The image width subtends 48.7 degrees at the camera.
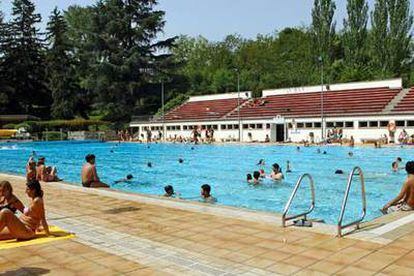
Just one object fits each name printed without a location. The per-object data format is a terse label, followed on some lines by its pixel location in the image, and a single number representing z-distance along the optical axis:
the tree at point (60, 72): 63.66
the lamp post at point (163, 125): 51.62
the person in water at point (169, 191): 12.73
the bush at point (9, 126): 57.84
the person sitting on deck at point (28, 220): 6.86
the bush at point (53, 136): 52.53
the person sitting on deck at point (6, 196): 7.21
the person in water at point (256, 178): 16.05
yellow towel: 6.73
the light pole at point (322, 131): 38.14
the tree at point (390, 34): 50.19
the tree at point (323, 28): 57.41
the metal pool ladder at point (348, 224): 6.59
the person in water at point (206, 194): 12.19
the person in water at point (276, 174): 17.03
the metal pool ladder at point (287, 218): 7.16
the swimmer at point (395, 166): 19.12
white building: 36.44
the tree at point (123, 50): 59.03
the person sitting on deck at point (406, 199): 8.59
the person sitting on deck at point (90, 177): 13.02
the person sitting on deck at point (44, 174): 14.48
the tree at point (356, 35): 54.22
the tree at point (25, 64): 66.38
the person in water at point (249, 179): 16.44
